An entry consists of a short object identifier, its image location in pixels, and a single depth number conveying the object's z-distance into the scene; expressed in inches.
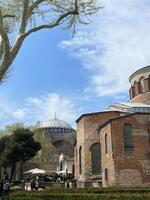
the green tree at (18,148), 960.3
